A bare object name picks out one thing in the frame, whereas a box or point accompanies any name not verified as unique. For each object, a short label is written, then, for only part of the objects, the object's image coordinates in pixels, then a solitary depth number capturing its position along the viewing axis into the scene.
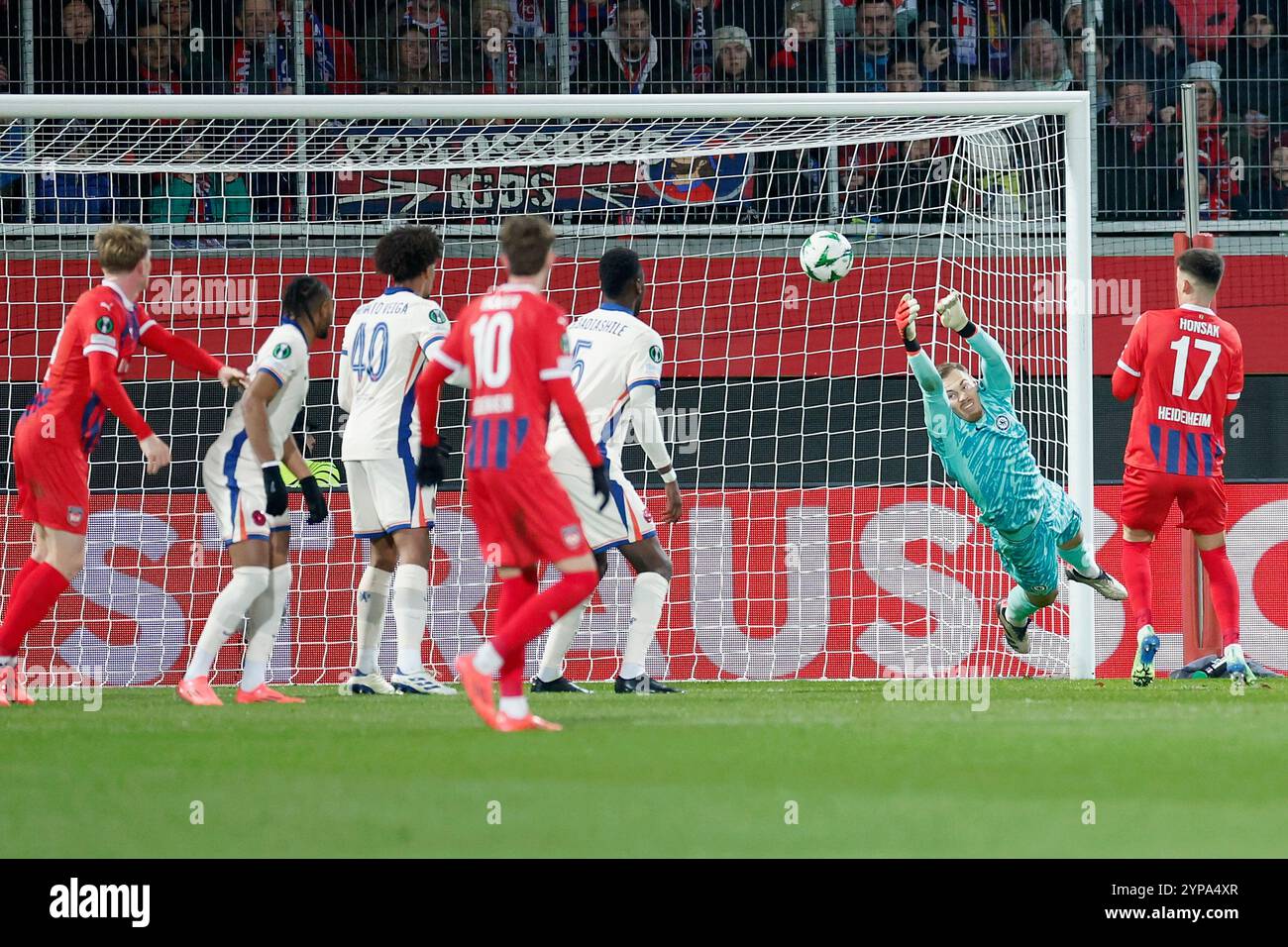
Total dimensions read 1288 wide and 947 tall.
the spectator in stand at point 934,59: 13.39
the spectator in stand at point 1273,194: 12.86
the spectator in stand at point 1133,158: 12.77
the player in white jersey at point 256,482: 6.81
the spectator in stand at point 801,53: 13.34
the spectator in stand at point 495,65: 13.38
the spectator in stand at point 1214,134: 12.91
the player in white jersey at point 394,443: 7.47
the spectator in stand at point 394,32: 13.38
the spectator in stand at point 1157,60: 13.09
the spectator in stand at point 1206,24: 13.16
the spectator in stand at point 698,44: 13.36
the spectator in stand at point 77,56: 12.80
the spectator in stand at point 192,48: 13.07
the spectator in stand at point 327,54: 13.32
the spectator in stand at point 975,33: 13.51
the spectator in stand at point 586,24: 13.45
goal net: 9.67
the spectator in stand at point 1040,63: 13.20
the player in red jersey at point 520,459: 5.33
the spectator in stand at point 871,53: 13.41
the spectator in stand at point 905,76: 13.38
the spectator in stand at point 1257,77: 12.98
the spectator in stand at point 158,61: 12.96
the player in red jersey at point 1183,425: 7.94
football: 8.17
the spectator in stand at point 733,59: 13.30
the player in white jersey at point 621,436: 7.62
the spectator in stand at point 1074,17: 13.36
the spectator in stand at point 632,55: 13.36
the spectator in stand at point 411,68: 13.32
